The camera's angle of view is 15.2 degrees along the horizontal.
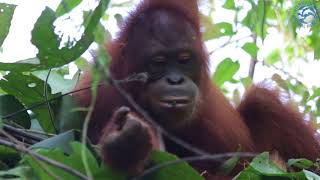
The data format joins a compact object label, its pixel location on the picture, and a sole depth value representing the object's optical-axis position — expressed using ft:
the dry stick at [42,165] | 11.11
